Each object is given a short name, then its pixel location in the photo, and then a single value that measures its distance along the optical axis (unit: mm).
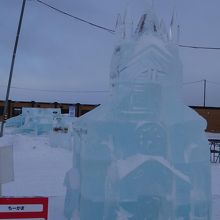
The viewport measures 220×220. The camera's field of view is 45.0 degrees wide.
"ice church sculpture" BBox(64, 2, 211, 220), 3369
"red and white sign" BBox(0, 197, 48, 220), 2369
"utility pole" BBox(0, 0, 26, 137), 12831
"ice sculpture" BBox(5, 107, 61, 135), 17586
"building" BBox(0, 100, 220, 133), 27368
